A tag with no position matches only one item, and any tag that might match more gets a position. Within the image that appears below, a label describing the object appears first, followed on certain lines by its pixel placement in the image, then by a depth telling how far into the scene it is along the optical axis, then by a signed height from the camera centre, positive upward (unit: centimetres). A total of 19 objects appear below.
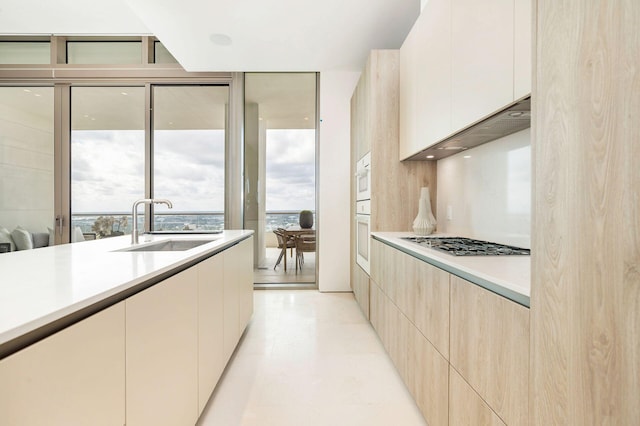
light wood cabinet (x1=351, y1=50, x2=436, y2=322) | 280 +41
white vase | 246 -6
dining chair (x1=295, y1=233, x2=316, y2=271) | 432 -43
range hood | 132 +44
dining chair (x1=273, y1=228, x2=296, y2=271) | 439 -43
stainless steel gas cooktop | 140 -18
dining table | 435 -28
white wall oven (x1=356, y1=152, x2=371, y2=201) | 296 +35
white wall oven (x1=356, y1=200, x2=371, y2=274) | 297 -22
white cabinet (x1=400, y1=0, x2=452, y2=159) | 181 +89
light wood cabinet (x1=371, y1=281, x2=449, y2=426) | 135 -79
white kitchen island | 60 -32
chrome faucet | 192 -8
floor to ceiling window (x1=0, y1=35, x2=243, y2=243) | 409 +100
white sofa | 411 -36
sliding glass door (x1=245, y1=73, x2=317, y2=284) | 430 +67
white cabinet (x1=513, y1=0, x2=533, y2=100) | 111 +59
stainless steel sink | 214 -24
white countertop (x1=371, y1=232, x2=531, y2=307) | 88 -20
